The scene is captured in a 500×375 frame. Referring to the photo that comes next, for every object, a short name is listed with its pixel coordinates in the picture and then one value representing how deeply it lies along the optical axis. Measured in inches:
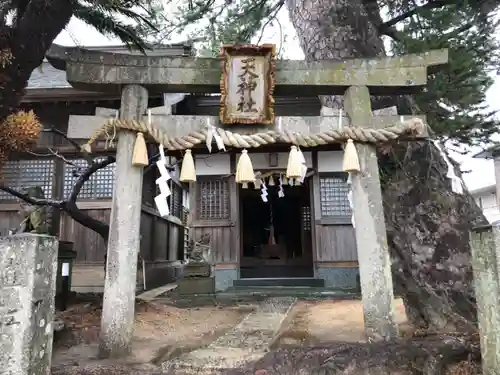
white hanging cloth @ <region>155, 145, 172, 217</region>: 185.3
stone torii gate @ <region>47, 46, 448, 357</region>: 188.4
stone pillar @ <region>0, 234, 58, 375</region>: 111.3
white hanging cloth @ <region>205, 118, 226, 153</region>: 195.5
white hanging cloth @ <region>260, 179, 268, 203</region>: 300.2
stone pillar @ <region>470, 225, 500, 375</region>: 129.6
